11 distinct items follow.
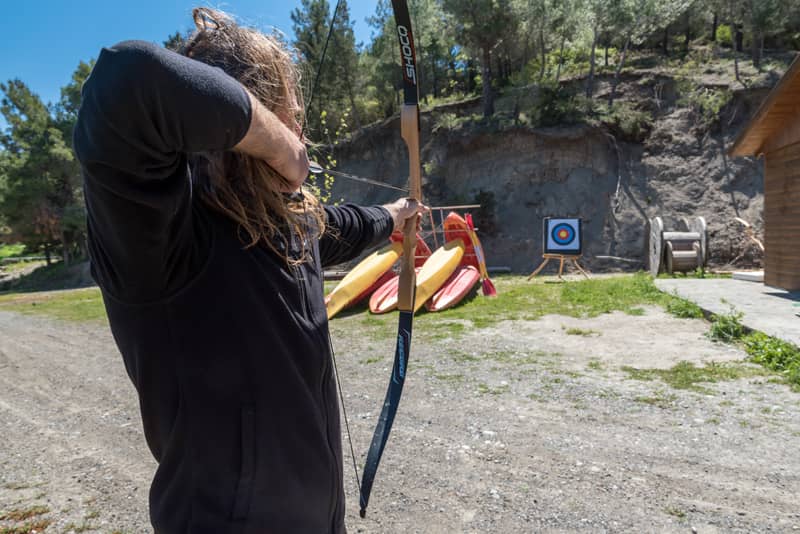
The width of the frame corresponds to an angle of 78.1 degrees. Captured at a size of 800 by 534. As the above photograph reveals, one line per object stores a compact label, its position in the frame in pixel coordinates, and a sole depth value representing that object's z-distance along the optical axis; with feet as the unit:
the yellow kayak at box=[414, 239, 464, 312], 27.84
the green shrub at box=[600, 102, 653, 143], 54.39
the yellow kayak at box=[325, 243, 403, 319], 29.22
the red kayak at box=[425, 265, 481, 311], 28.09
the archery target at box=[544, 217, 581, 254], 41.50
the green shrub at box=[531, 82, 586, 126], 55.68
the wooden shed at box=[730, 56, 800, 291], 25.43
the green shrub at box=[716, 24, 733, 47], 77.77
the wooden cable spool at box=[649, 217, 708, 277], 37.11
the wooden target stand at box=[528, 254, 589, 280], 40.96
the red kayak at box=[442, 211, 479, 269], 33.60
